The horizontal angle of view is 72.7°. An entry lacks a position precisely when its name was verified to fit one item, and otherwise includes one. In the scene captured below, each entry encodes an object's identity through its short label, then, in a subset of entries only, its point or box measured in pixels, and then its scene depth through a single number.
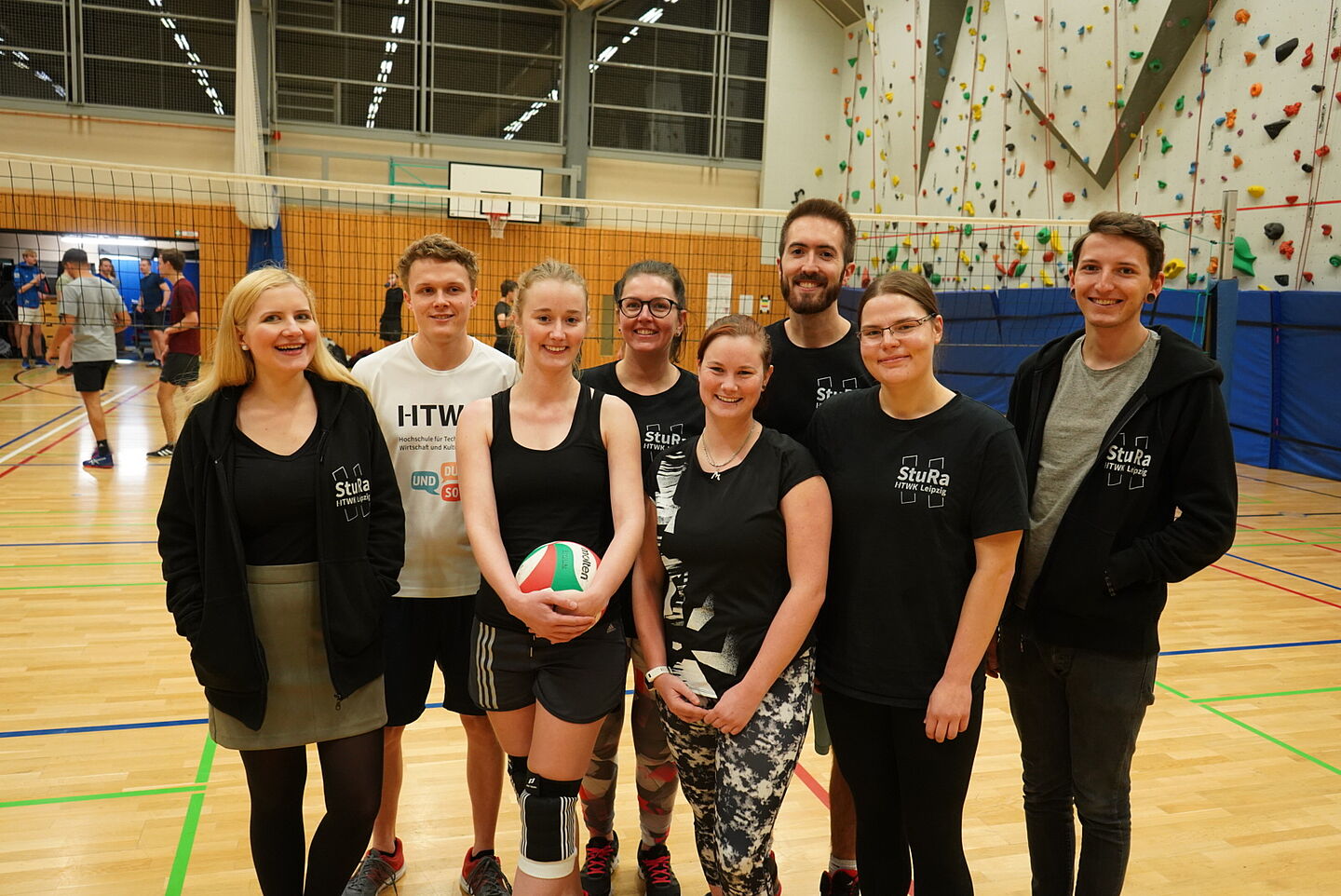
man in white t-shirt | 2.57
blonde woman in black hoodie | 2.02
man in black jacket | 2.05
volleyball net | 13.43
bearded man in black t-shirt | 2.54
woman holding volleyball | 2.16
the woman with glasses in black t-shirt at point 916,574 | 1.97
